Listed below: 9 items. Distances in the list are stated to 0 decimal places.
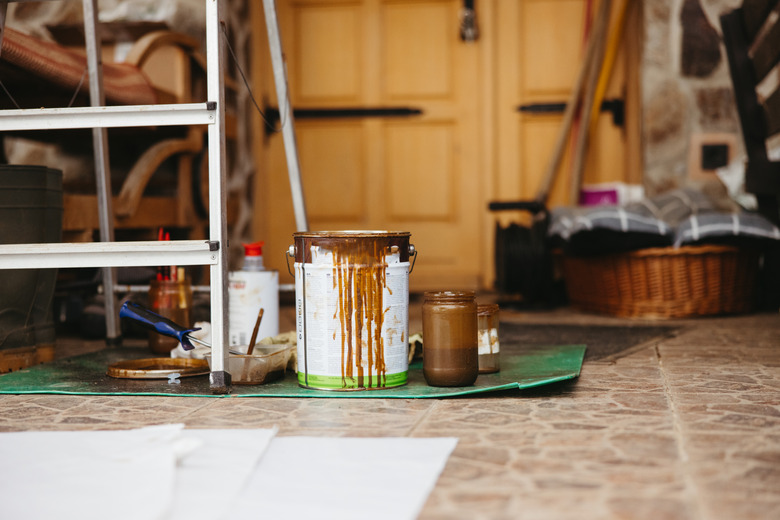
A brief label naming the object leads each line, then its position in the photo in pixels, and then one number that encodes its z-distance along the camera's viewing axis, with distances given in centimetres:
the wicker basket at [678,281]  274
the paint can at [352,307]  148
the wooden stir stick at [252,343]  167
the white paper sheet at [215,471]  88
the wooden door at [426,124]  373
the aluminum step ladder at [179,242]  150
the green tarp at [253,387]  149
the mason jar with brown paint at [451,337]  148
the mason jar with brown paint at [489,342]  166
